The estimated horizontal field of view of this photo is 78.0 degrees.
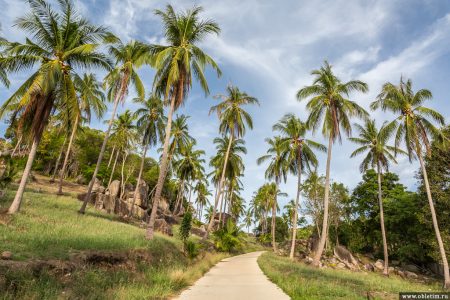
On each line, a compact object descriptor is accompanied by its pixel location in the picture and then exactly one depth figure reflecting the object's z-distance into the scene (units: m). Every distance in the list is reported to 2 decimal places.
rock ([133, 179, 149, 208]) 39.16
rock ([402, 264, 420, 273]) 32.34
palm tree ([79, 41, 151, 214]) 21.95
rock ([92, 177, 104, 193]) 32.75
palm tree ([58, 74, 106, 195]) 14.99
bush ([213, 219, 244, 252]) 26.12
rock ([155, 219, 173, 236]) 26.35
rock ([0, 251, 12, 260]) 6.76
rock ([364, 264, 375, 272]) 33.16
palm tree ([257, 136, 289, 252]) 32.06
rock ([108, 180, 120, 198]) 36.75
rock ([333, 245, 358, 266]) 35.16
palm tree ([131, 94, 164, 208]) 29.67
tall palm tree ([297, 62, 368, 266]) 21.52
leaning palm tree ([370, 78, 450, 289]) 20.33
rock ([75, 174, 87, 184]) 41.47
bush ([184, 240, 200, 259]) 16.53
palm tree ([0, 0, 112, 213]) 13.57
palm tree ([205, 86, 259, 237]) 29.33
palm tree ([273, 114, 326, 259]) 29.41
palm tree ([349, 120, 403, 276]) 29.08
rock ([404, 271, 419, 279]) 29.00
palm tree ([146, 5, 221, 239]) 17.61
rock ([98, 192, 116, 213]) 30.53
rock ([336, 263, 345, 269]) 30.92
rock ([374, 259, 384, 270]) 32.88
